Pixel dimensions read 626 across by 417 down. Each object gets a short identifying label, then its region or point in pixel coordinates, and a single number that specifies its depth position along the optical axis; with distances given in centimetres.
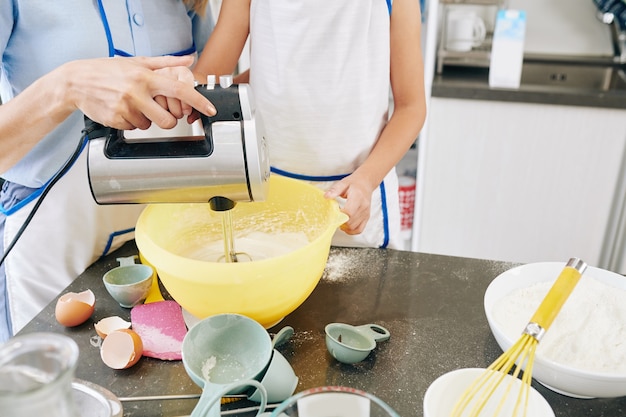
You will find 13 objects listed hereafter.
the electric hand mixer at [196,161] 70
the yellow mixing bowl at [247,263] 73
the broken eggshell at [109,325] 82
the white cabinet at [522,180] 191
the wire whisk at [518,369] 61
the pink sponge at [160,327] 79
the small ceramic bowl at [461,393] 61
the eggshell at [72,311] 84
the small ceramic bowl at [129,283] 87
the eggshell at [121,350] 76
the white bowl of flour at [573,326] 66
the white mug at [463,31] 204
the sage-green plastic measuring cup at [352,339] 75
